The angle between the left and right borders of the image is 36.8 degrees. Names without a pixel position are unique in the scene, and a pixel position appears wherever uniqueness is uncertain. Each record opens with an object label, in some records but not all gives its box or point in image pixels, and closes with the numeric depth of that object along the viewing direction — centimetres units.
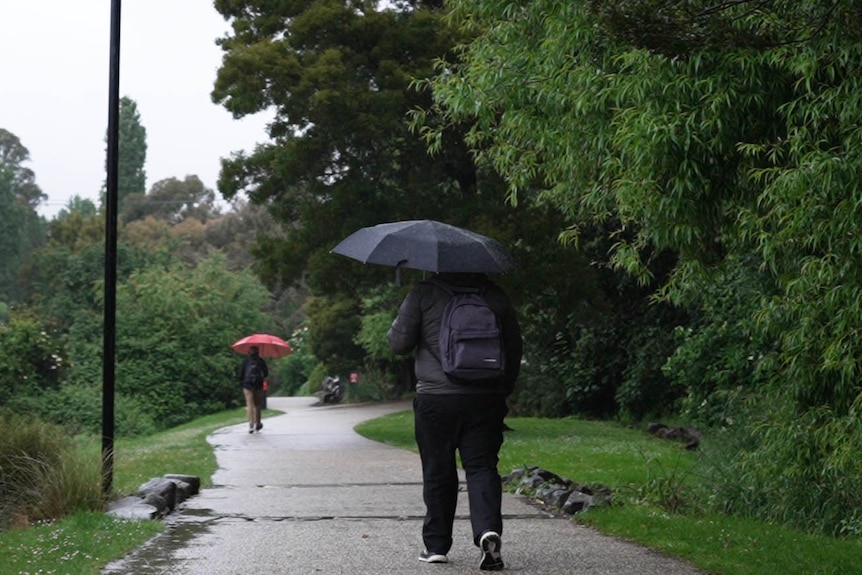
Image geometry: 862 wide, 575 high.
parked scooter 5231
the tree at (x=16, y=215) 8500
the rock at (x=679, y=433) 2264
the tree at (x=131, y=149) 8706
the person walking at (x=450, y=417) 778
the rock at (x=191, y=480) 1277
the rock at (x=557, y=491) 1105
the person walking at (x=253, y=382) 2620
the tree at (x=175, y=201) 8719
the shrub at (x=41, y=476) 1037
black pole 1121
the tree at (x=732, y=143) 796
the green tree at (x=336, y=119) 2206
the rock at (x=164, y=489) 1138
